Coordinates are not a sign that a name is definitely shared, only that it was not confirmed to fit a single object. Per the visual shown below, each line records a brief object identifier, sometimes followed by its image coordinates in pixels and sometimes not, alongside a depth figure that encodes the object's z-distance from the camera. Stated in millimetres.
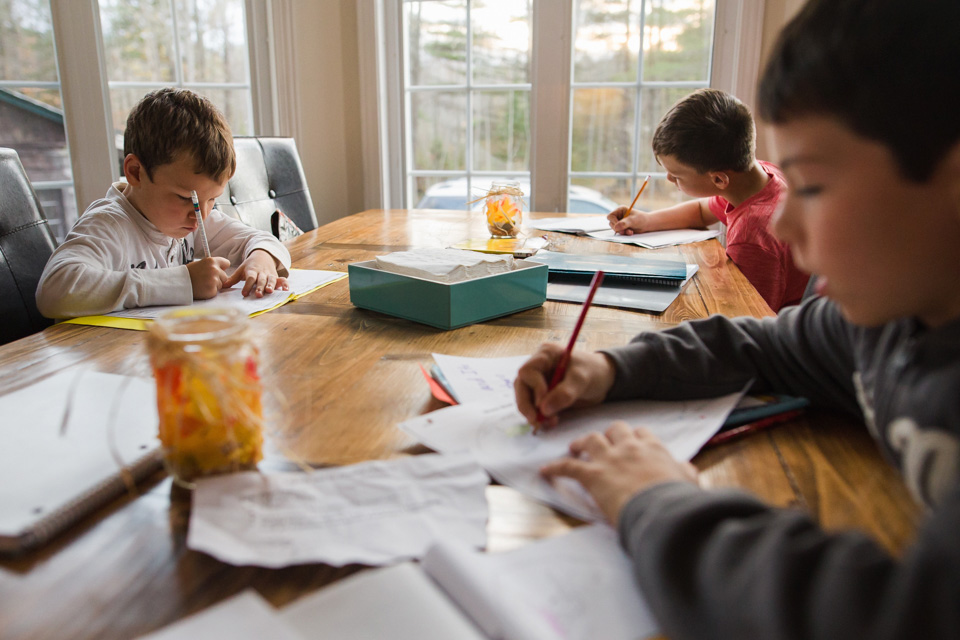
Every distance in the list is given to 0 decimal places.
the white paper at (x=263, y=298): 1046
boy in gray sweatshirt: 335
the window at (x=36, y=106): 2271
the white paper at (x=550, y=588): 381
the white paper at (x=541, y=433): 538
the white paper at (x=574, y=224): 1902
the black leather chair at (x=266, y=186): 1915
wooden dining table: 407
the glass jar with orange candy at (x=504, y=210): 1729
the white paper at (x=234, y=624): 366
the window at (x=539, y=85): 2801
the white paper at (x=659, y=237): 1705
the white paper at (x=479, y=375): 721
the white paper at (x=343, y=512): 444
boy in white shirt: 1138
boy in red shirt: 1686
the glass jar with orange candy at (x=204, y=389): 498
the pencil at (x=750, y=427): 608
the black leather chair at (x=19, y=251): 1187
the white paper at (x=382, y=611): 371
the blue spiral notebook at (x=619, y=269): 1208
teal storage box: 955
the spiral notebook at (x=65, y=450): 471
